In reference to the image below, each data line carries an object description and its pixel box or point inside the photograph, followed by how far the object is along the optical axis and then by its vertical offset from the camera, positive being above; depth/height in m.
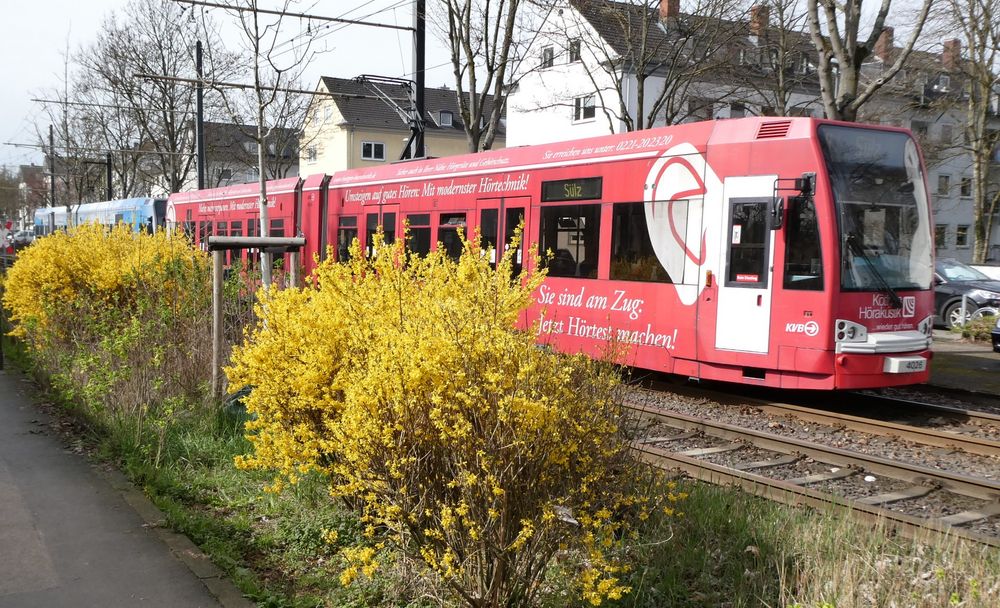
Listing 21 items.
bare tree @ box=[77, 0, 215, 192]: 35.75 +6.52
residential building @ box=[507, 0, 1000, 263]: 21.28 +5.85
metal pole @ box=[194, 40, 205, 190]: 25.56 +3.36
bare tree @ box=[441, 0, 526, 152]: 20.80 +4.75
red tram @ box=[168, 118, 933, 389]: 9.40 +0.02
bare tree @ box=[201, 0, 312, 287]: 15.40 +3.25
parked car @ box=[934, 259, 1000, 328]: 19.39 -0.80
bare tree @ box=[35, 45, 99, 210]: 26.16 +3.38
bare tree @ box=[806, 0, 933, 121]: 14.14 +3.45
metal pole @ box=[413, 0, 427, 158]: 18.25 +4.03
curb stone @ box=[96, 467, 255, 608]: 4.80 -1.95
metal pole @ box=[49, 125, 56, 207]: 30.35 +3.15
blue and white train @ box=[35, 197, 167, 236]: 33.81 +1.21
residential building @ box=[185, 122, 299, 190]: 42.59 +5.00
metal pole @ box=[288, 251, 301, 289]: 8.69 -0.24
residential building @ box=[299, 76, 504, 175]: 58.19 +7.65
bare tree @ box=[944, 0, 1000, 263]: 27.25 +6.21
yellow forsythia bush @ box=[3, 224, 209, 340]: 11.01 -0.43
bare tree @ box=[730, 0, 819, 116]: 22.48 +6.11
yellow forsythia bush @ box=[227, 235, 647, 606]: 3.90 -0.97
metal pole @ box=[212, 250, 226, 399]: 8.17 -0.88
